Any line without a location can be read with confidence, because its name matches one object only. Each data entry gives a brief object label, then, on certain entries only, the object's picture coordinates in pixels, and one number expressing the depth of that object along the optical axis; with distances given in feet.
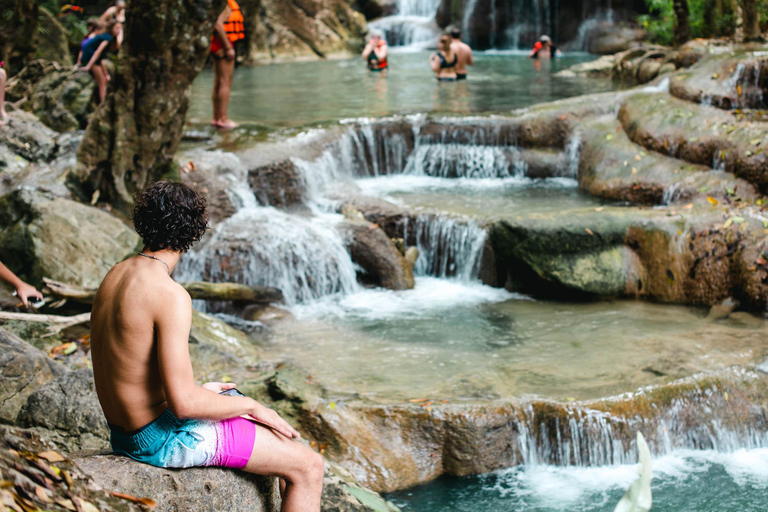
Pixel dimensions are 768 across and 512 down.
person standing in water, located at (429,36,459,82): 54.29
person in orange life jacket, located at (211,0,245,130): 31.50
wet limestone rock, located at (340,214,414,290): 27.53
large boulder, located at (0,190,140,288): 20.58
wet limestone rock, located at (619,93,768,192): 27.20
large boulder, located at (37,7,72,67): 47.65
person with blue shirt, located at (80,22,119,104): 33.71
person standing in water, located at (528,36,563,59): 69.22
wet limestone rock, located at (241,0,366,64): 74.95
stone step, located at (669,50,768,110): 31.94
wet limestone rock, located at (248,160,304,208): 30.82
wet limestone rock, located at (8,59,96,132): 34.24
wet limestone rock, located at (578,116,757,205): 27.40
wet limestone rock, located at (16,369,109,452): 12.47
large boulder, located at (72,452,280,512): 8.40
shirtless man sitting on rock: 8.41
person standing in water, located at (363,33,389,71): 61.21
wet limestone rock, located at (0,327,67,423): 13.39
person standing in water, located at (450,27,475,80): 54.70
